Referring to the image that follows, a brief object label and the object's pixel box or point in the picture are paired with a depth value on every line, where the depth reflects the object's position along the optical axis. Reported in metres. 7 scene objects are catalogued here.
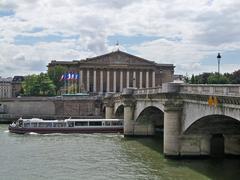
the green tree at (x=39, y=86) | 156.00
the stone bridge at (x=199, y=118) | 34.38
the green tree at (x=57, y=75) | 169.50
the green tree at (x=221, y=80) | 125.53
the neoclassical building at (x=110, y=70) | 182.88
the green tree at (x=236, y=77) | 129.60
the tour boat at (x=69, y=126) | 78.81
